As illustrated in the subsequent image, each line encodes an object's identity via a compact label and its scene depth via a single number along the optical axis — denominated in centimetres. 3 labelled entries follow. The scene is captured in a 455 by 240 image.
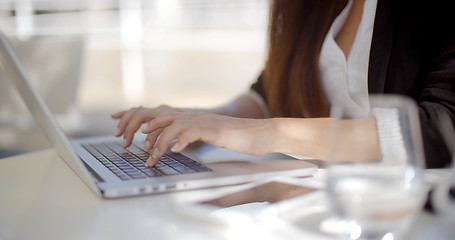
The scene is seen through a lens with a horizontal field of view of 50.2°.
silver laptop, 65
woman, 77
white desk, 50
